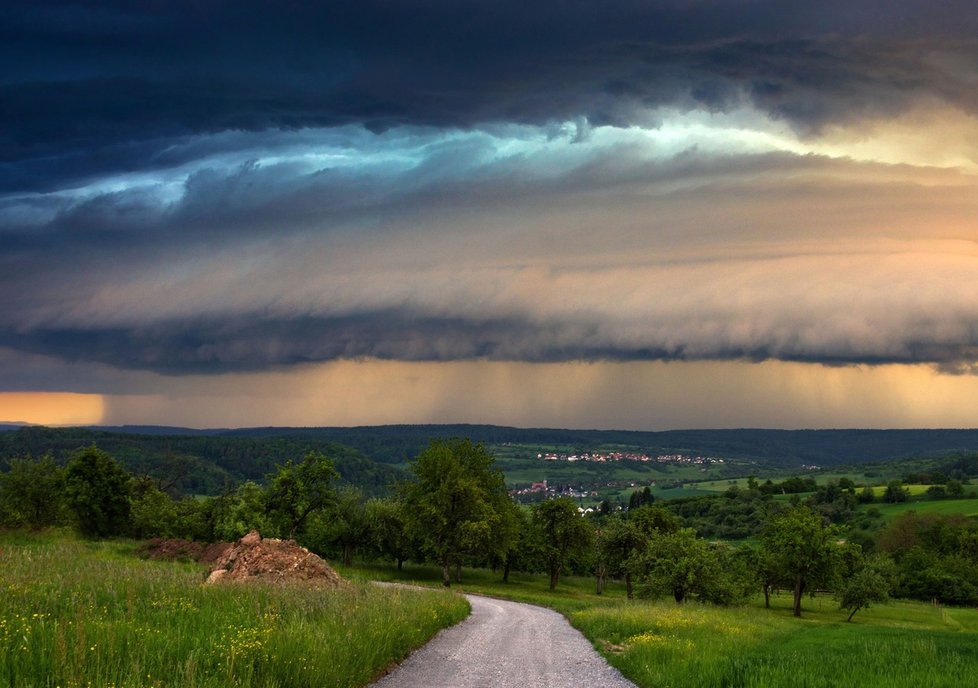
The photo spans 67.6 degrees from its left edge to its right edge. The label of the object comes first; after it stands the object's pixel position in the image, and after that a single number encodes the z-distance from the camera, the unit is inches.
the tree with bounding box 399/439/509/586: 3341.5
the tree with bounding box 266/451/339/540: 3302.2
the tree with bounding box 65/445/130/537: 3929.6
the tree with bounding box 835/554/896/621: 3329.2
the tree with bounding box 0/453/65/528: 3907.5
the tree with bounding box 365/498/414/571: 3976.4
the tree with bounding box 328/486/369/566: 4013.3
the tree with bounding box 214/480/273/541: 3246.8
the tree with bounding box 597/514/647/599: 4060.0
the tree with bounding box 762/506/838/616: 3472.0
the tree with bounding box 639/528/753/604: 2564.0
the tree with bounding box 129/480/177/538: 3737.7
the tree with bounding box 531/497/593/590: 4156.0
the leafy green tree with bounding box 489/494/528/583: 3631.4
